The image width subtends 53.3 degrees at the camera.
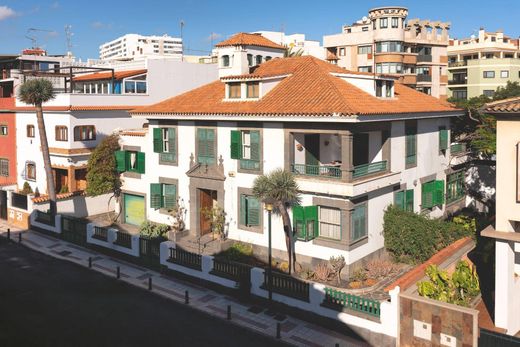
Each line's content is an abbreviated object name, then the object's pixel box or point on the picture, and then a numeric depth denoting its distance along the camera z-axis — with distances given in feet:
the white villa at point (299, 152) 81.46
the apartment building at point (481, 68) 255.50
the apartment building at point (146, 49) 479.82
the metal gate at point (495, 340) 49.83
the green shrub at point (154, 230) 103.71
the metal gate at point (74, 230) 103.76
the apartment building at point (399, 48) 209.56
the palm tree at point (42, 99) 110.63
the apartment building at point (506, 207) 58.34
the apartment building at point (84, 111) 128.57
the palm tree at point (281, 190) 78.74
